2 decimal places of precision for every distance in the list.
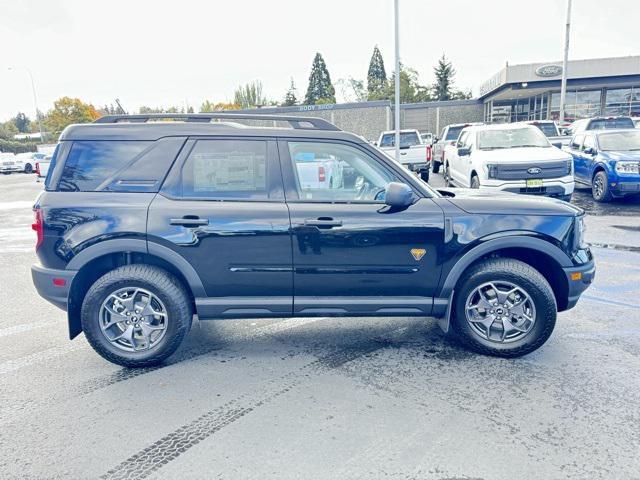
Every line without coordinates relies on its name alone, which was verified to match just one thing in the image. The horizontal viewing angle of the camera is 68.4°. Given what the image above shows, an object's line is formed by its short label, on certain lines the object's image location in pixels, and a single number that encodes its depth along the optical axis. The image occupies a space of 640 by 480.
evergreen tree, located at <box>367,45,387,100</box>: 89.99
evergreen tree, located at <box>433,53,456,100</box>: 73.44
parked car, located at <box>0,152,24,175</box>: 32.50
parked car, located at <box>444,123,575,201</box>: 9.03
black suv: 3.65
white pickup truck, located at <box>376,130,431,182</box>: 17.00
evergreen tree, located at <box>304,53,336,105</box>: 90.81
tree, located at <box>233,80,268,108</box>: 97.96
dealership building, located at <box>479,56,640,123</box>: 31.88
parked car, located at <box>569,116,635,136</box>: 15.40
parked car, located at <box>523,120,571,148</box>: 14.77
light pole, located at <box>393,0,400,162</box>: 18.30
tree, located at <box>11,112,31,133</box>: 110.88
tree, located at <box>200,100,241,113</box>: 83.03
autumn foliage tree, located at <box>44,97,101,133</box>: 66.62
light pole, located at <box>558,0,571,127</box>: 23.12
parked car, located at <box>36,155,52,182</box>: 21.60
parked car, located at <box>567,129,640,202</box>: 10.16
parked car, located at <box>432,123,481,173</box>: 18.70
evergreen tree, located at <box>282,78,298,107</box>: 90.62
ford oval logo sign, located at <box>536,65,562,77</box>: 32.03
